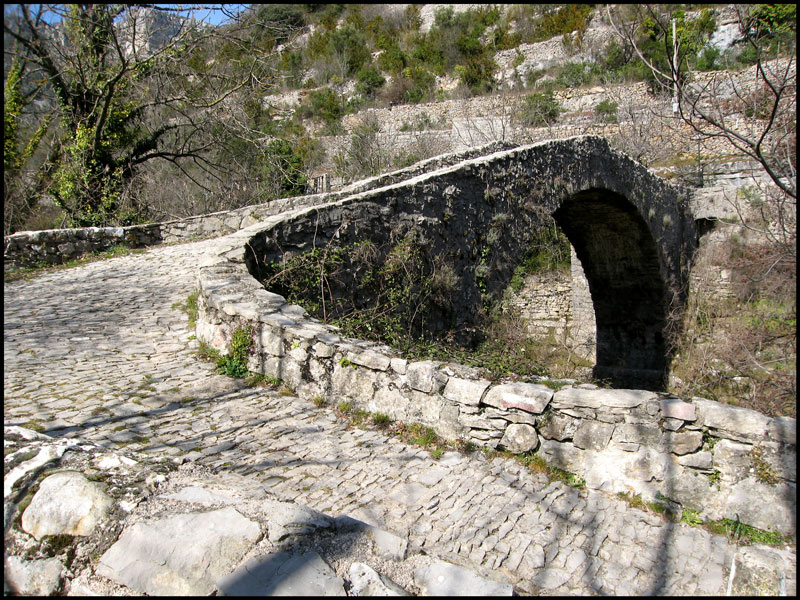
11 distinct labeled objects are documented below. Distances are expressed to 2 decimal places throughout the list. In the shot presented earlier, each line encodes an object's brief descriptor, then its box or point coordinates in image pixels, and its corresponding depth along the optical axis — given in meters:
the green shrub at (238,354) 4.31
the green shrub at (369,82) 32.56
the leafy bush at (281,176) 15.76
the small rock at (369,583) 1.59
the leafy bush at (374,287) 5.27
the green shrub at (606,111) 22.27
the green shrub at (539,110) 22.64
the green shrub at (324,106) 29.06
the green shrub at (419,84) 30.48
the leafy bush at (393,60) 33.75
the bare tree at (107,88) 11.33
